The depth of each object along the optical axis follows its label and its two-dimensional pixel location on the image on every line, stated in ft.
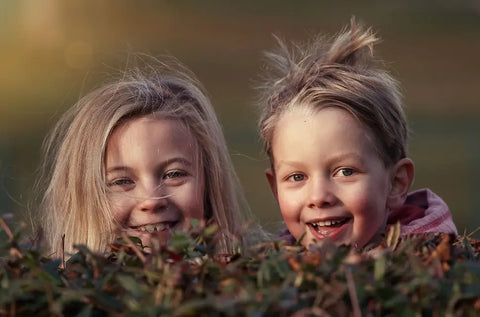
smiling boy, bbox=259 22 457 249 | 15.46
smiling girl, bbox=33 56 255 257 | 16.69
